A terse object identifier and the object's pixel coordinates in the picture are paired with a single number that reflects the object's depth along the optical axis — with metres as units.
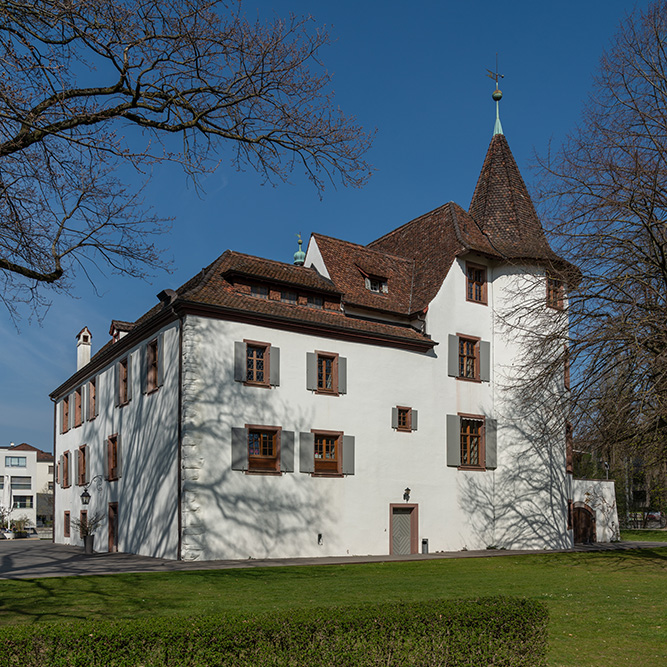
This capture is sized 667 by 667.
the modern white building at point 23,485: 95.06
